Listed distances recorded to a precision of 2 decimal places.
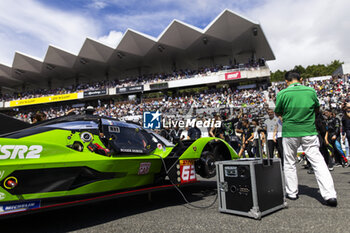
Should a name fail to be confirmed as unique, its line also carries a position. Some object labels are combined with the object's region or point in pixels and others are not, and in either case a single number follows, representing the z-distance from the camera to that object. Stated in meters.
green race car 2.15
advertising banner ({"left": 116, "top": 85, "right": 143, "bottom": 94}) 34.19
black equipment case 2.57
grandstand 29.55
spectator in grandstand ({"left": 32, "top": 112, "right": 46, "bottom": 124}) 4.72
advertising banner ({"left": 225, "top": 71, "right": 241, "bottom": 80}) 29.41
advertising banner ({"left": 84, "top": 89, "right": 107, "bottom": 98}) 35.86
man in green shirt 3.11
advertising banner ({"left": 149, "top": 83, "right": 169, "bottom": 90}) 33.19
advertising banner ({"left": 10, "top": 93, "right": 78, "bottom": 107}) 37.66
